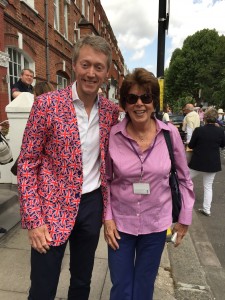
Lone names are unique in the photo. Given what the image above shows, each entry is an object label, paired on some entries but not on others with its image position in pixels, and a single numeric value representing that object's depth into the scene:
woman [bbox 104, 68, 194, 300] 1.86
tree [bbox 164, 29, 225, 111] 34.25
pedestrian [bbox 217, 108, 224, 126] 17.18
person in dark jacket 5.41
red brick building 7.70
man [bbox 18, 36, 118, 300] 1.66
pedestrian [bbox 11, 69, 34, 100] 4.93
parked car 19.46
